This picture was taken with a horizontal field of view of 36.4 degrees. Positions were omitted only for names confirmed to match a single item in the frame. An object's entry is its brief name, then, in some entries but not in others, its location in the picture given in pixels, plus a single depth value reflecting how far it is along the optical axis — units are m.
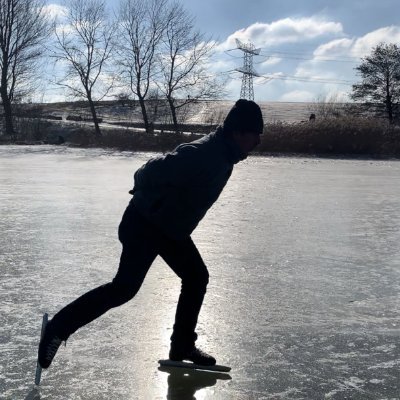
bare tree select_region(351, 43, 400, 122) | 37.59
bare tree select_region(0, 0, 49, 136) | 35.53
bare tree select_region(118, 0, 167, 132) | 34.03
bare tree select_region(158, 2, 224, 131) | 33.47
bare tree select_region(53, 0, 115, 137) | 34.25
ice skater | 2.67
